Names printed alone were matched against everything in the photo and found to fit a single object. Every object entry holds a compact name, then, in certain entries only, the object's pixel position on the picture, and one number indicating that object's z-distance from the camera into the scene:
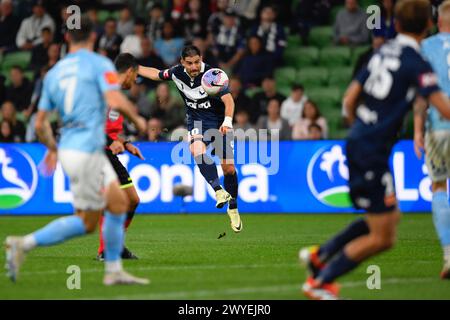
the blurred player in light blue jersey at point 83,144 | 8.02
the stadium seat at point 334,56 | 21.23
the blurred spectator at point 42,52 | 22.02
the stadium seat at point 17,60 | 22.98
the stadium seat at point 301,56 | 21.67
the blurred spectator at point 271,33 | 20.86
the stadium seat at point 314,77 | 21.20
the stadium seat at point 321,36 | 21.95
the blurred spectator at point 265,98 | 19.69
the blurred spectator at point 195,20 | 21.75
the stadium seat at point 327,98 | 20.59
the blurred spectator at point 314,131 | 18.48
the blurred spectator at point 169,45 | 21.41
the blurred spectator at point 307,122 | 18.80
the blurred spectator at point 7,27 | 23.30
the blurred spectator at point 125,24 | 22.16
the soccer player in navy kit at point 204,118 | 13.16
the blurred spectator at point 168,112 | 19.69
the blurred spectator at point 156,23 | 21.75
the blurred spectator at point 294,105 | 19.56
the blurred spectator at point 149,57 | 20.52
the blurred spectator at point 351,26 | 20.67
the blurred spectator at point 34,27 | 22.50
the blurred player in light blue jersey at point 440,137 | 9.25
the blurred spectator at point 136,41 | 21.33
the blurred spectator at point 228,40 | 21.33
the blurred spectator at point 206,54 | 20.53
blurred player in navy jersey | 7.24
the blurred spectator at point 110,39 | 21.27
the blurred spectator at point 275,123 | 19.05
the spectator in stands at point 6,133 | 19.59
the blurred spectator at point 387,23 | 18.94
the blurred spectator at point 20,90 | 21.19
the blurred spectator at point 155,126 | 18.92
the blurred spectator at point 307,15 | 21.77
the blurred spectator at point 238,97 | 19.62
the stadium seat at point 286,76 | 21.42
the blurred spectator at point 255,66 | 20.75
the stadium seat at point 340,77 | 20.86
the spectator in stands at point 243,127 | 18.49
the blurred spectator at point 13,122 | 19.81
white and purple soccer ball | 13.16
